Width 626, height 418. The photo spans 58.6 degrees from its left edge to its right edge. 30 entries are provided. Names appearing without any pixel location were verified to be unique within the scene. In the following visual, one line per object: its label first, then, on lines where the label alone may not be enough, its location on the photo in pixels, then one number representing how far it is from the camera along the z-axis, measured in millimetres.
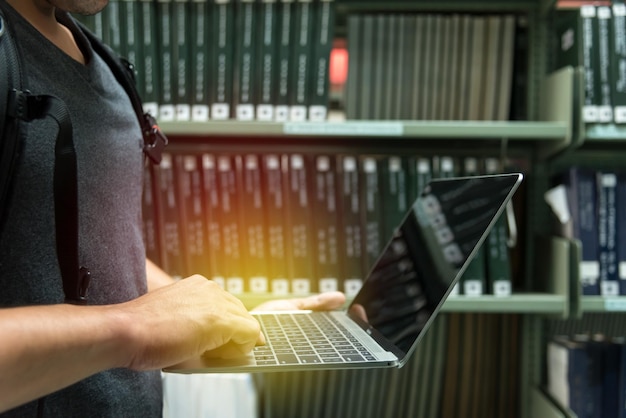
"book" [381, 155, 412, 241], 1407
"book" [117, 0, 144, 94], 1415
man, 456
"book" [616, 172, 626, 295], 1392
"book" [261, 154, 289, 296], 1393
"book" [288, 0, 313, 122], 1399
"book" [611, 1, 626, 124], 1368
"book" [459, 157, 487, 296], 1381
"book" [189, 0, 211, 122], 1401
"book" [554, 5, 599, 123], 1370
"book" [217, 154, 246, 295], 1392
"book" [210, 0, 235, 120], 1399
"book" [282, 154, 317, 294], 1393
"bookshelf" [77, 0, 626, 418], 1336
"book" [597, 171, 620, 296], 1393
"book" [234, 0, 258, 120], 1400
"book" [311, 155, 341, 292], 1393
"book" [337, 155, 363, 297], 1392
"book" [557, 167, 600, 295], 1389
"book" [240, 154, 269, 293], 1388
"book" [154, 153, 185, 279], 1406
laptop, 632
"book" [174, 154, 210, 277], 1405
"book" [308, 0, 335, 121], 1397
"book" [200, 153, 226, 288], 1398
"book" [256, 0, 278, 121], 1401
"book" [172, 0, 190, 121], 1402
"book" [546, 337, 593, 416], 1402
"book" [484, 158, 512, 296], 1387
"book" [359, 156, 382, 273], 1396
